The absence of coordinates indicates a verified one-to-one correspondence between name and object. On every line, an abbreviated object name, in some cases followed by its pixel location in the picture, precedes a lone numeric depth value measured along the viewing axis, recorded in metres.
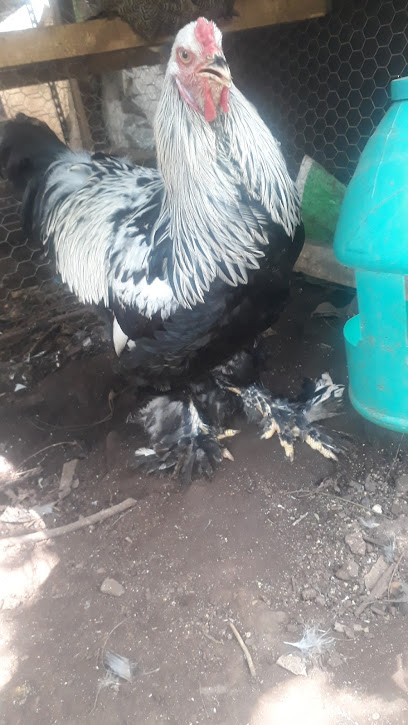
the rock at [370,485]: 0.77
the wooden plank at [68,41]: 0.89
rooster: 0.69
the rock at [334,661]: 0.58
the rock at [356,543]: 0.69
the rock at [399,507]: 0.73
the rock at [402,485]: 0.75
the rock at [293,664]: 0.58
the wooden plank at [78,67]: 0.99
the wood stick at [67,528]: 0.80
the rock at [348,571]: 0.67
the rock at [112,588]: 0.70
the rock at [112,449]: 0.93
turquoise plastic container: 0.61
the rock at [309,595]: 0.65
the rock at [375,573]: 0.65
